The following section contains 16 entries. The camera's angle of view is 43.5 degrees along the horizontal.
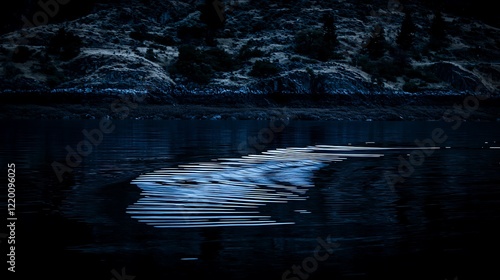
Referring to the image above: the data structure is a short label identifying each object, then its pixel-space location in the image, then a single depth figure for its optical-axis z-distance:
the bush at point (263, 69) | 96.38
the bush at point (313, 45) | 107.12
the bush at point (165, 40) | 116.19
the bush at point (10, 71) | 88.38
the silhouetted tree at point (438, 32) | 126.57
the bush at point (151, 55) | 101.00
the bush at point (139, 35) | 116.36
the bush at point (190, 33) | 122.06
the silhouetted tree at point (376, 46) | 112.56
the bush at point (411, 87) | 96.44
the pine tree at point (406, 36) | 119.12
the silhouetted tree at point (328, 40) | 107.06
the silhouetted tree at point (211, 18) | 126.75
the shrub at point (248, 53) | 107.00
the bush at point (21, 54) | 94.28
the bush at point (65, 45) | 99.94
